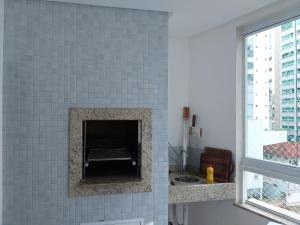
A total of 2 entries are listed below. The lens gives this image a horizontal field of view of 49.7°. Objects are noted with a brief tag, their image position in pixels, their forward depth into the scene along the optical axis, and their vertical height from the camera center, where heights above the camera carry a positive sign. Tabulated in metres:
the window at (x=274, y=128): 2.21 -0.10
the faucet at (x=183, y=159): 3.30 -0.47
